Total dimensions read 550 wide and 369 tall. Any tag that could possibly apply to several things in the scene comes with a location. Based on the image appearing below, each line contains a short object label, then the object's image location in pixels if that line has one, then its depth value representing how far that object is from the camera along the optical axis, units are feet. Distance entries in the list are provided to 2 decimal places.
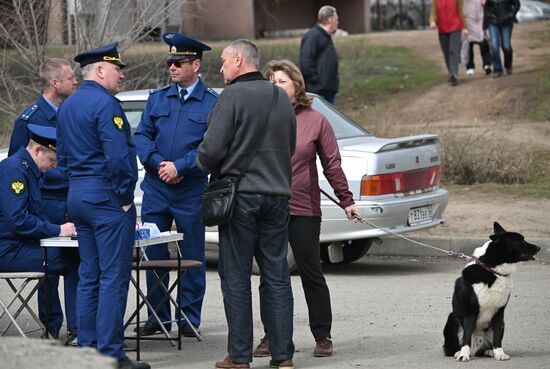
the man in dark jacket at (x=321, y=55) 100.63
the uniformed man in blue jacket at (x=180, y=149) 55.98
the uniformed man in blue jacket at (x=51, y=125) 56.24
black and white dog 49.24
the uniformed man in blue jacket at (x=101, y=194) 47.26
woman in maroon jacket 51.34
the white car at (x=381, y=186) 71.87
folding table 50.29
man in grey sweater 46.78
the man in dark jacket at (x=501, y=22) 154.51
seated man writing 52.01
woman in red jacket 146.20
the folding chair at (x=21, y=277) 51.67
